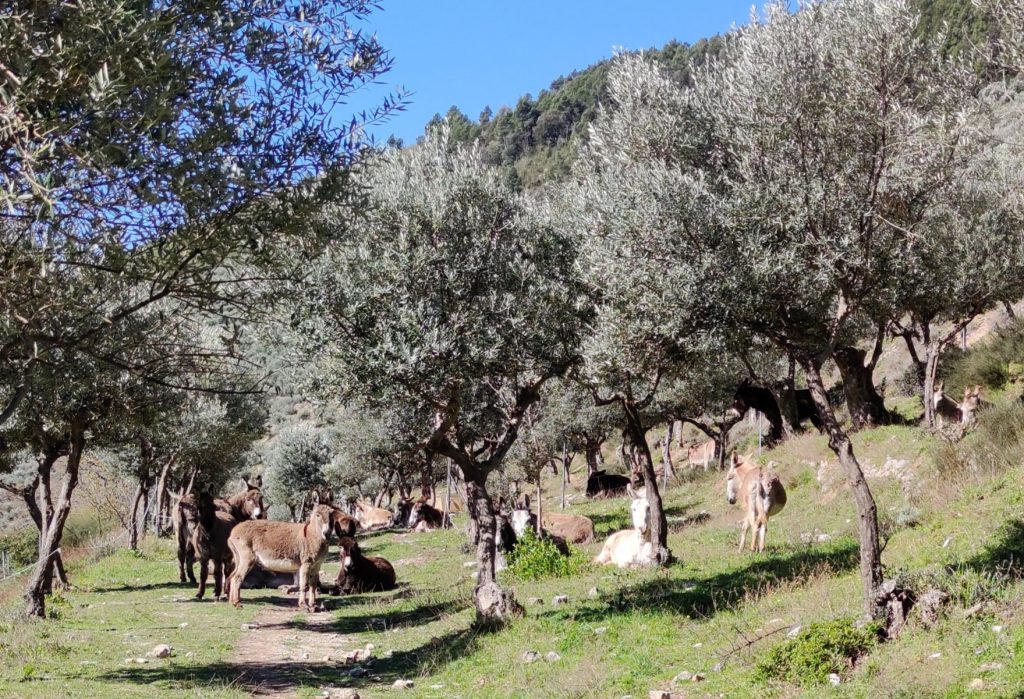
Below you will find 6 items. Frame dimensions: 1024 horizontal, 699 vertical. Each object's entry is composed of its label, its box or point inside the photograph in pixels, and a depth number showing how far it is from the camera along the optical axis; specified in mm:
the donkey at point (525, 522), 22102
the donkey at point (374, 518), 48741
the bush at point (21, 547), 34875
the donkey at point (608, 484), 42469
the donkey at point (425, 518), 41375
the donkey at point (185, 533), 20562
